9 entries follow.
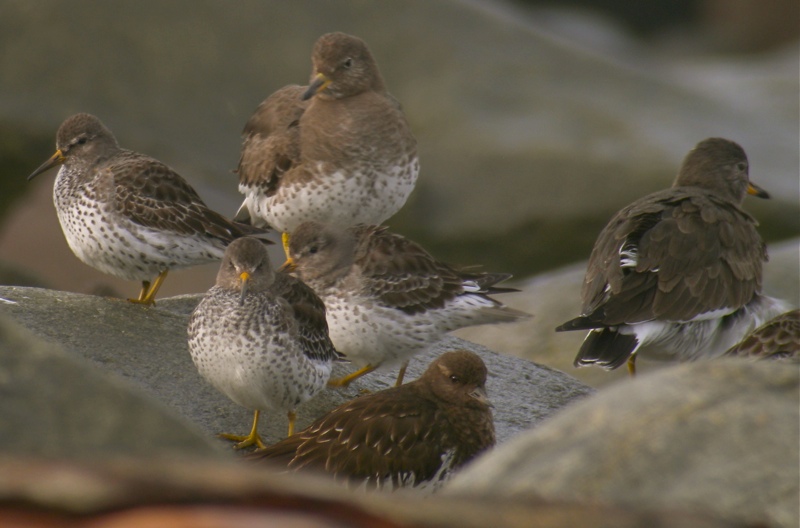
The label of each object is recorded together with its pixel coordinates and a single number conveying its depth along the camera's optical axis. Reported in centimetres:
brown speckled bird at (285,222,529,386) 1345
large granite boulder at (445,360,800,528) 607
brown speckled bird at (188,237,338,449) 1183
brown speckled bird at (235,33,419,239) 1570
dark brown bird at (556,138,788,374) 1391
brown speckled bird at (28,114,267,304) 1416
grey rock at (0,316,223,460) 616
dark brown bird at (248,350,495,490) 1076
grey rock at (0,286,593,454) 1276
